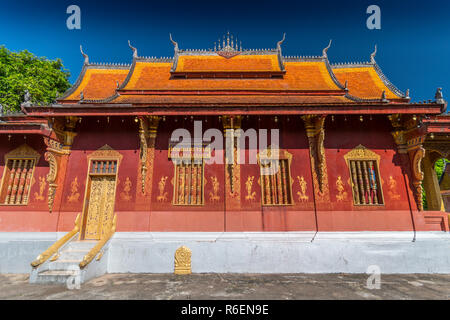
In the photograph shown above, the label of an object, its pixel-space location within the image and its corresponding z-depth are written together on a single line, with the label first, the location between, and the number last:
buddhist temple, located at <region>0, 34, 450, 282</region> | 7.02
